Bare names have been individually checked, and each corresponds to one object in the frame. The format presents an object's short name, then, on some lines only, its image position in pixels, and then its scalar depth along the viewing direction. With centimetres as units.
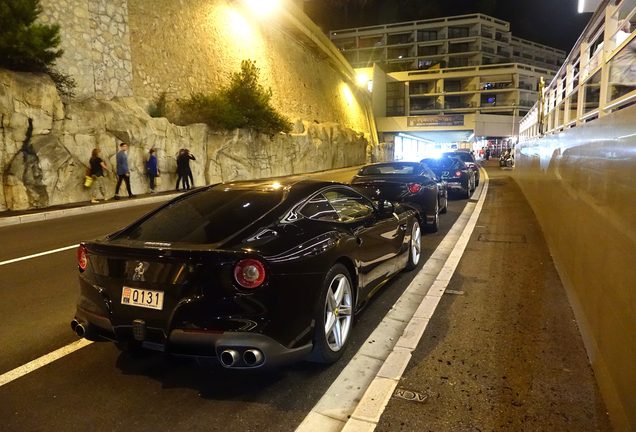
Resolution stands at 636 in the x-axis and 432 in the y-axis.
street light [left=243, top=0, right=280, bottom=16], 3009
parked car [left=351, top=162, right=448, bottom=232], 834
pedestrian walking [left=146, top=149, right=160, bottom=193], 1709
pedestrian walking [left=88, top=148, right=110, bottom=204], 1438
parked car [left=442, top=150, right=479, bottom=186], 1879
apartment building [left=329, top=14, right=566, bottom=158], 6169
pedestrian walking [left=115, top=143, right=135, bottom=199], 1516
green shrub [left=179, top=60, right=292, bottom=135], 2175
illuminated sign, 5612
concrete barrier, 264
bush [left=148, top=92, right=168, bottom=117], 1994
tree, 1316
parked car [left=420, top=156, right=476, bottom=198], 1426
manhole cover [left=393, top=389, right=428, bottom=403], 290
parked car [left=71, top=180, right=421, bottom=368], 282
